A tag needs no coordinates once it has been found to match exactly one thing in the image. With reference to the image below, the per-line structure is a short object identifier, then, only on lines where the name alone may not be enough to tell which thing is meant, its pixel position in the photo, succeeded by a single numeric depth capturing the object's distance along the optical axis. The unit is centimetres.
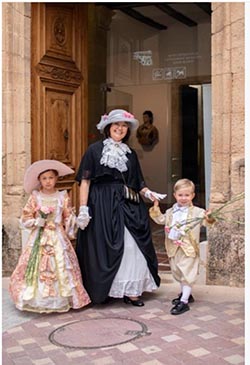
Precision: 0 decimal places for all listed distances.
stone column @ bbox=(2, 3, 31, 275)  559
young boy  409
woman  421
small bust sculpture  896
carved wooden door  576
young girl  407
